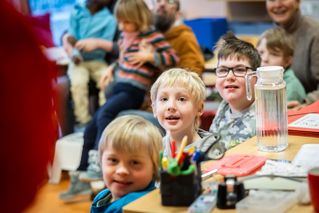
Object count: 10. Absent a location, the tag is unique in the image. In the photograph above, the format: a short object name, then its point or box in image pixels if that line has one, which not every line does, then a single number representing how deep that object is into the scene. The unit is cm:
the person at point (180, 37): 391
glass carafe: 197
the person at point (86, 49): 449
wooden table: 144
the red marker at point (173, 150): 155
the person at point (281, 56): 324
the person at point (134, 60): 389
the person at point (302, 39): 348
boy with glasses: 237
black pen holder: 146
